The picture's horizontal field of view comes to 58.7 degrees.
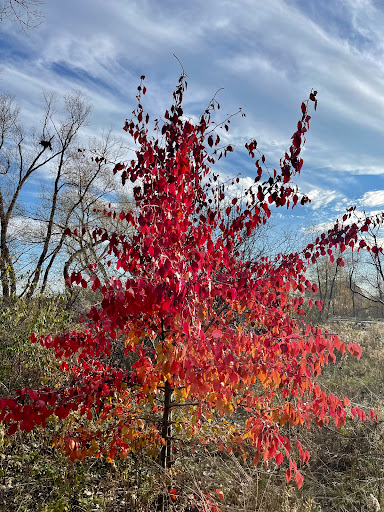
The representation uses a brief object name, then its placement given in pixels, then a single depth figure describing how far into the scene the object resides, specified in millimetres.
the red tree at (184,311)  2629
